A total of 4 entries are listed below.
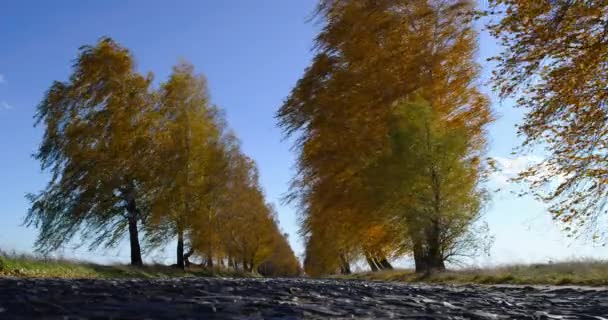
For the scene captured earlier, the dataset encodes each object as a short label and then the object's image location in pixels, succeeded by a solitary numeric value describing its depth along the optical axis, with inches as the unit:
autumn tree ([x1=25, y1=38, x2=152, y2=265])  948.0
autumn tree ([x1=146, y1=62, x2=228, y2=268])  992.2
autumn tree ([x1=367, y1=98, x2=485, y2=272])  699.4
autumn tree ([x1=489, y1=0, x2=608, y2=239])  390.9
